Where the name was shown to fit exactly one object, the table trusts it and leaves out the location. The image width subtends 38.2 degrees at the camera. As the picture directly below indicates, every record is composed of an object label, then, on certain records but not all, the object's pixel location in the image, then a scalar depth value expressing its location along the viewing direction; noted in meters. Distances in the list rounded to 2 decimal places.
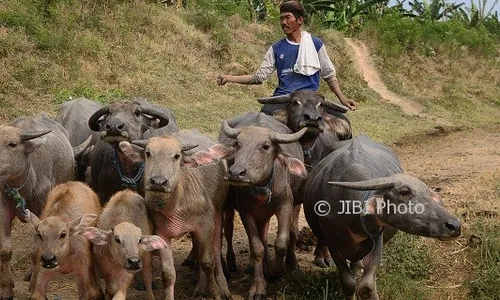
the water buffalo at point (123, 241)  5.32
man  7.57
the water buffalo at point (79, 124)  8.04
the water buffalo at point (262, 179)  6.12
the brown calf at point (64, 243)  5.36
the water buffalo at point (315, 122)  7.17
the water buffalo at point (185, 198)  5.75
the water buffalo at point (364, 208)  5.23
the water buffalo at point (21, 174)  6.24
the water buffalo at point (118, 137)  6.54
